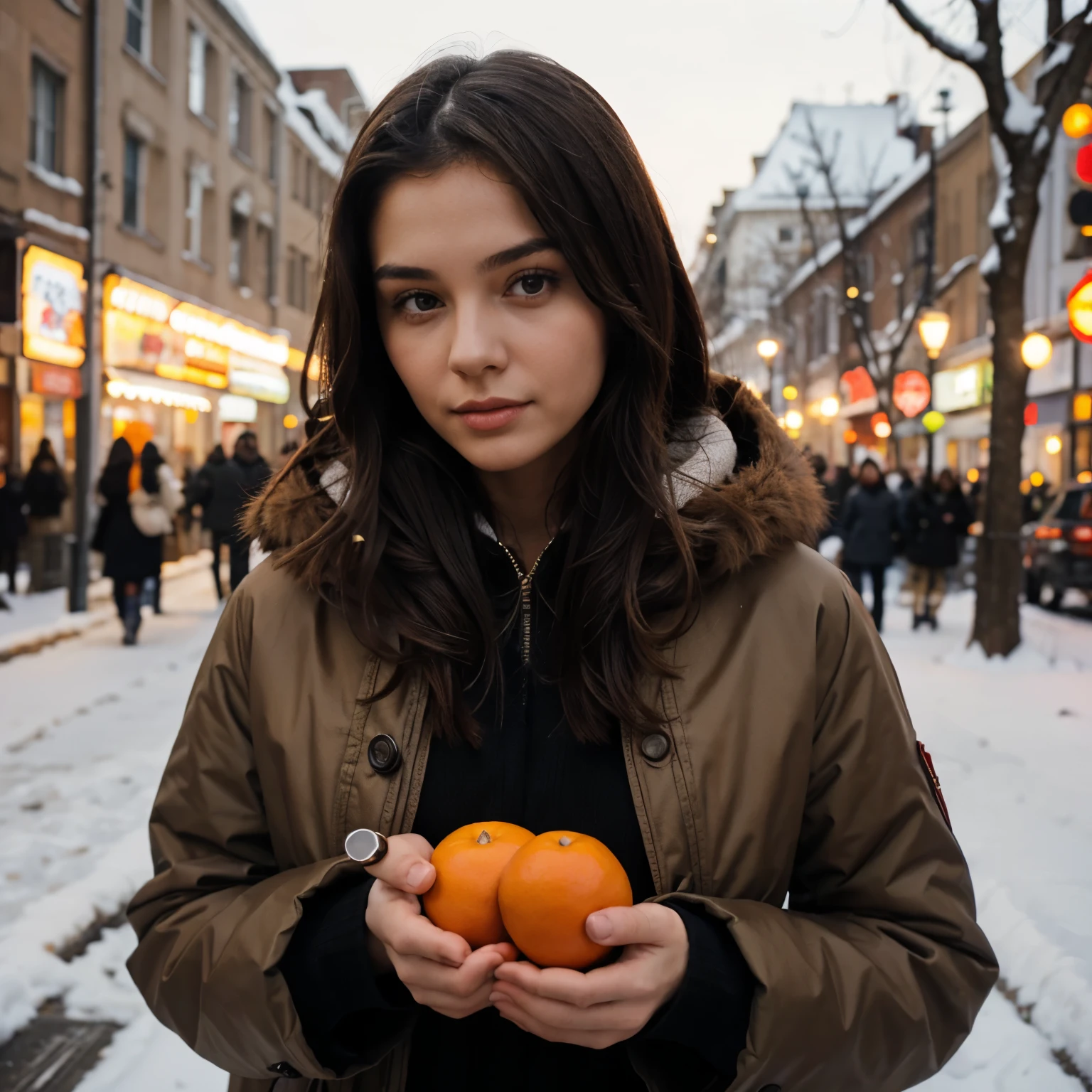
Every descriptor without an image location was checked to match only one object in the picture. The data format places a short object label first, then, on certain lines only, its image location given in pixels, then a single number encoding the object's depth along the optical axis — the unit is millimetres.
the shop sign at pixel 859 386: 31438
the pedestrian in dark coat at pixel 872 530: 11656
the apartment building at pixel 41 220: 12141
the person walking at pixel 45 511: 14242
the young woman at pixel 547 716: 1402
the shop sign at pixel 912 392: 17203
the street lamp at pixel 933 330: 16766
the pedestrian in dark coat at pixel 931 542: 12125
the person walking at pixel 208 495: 13000
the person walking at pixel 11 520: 13758
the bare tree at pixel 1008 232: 9023
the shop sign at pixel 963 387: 27438
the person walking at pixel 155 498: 10445
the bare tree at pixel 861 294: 22797
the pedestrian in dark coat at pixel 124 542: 10438
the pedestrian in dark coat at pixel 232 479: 12227
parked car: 13211
